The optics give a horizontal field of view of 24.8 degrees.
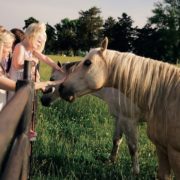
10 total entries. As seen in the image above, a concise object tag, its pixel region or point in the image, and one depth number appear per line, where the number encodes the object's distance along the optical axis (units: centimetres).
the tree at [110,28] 8215
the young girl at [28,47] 395
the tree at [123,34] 7938
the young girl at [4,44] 320
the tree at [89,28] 9156
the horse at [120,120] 594
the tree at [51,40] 8450
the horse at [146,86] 353
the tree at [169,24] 7906
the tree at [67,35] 8850
